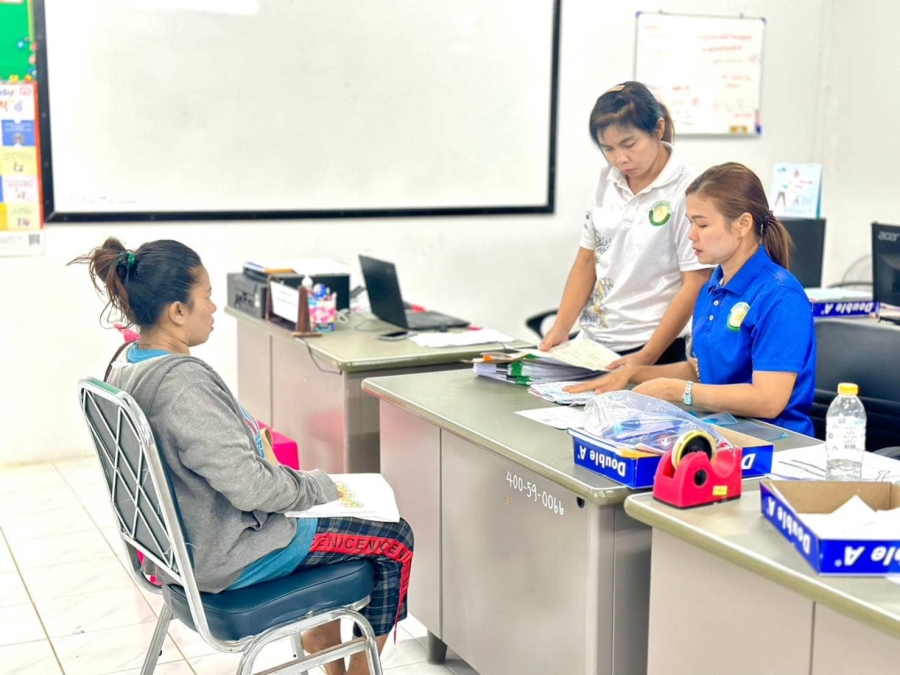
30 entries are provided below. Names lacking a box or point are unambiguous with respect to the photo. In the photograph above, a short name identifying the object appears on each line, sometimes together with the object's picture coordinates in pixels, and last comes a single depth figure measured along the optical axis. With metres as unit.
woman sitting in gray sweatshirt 1.85
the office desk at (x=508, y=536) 1.94
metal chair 1.80
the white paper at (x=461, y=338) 3.28
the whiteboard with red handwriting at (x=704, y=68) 5.27
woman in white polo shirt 2.76
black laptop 3.50
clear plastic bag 1.91
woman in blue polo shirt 2.17
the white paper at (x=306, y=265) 3.71
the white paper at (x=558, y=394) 2.46
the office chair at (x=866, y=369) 2.90
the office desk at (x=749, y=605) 1.38
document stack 2.61
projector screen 4.29
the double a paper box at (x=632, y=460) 1.85
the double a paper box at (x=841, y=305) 3.38
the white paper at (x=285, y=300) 3.45
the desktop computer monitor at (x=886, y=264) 3.42
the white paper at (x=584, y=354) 2.59
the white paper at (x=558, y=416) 2.26
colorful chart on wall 4.15
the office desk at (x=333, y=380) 3.12
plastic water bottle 1.83
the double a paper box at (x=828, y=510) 1.41
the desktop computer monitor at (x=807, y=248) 4.20
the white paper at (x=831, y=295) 3.43
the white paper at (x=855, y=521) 1.46
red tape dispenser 1.70
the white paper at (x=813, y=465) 1.87
